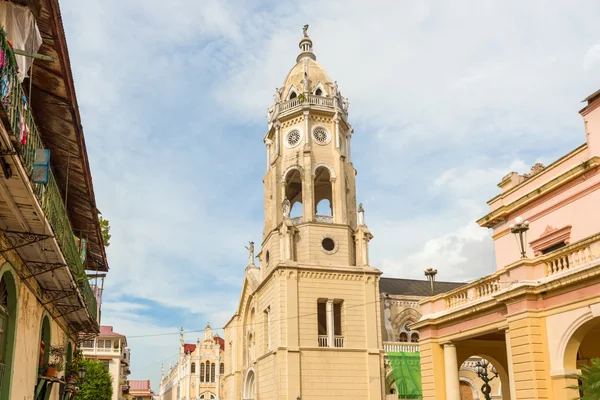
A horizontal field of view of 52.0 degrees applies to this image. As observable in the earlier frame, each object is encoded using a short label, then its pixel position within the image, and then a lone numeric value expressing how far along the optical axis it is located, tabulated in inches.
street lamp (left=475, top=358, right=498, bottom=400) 868.8
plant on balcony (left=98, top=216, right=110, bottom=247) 895.1
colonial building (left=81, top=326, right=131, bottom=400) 2462.0
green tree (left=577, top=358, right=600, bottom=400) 438.3
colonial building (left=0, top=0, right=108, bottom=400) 325.7
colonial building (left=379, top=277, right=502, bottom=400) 1539.1
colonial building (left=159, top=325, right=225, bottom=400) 3093.0
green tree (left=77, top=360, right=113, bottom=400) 1568.7
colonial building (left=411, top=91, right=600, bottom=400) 579.8
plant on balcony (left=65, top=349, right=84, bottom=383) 715.4
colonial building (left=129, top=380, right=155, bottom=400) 4383.6
